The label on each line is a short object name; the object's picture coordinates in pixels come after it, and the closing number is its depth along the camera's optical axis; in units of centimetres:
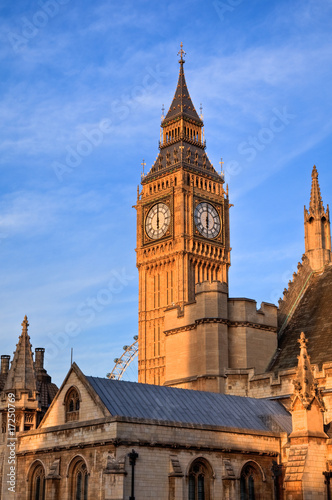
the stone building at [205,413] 4066
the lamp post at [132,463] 3888
